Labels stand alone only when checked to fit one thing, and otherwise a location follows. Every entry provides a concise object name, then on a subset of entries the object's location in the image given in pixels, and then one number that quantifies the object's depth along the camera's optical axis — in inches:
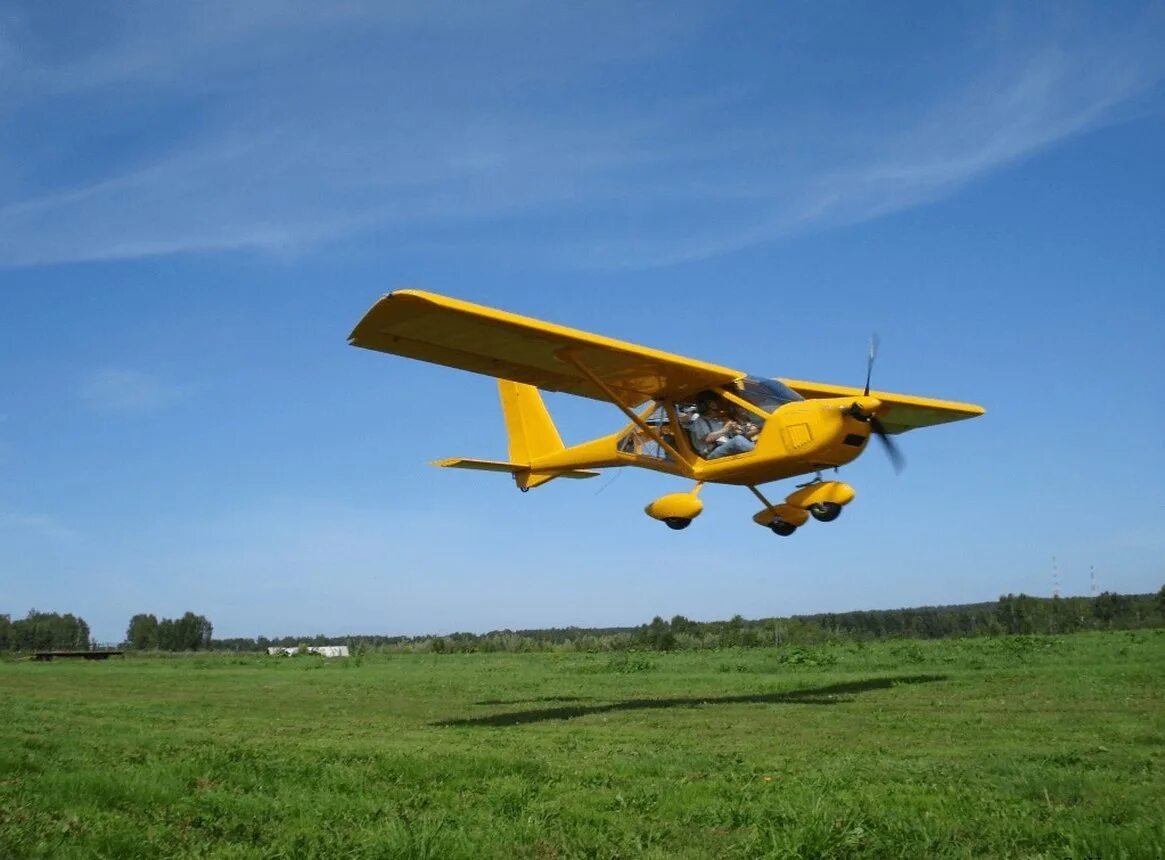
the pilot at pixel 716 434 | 706.2
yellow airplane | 643.5
